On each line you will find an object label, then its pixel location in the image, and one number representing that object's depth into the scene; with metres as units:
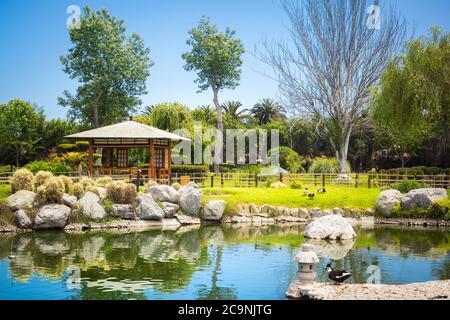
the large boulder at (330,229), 19.27
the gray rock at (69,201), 21.42
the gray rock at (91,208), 21.58
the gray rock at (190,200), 23.47
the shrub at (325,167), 36.88
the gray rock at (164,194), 23.45
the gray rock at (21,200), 20.83
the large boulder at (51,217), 20.52
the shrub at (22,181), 22.53
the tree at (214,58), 42.81
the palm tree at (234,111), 59.91
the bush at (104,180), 24.85
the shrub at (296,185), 28.87
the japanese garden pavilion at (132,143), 28.75
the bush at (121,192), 22.70
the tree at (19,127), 40.81
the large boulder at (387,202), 23.44
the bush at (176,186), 26.06
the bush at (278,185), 29.25
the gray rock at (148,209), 22.52
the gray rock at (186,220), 23.19
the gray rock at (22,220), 20.45
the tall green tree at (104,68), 41.41
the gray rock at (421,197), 22.97
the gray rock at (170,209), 23.08
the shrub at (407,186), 26.36
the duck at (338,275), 11.52
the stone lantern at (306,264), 11.27
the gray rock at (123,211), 22.20
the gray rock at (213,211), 23.58
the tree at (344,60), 37.16
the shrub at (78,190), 22.17
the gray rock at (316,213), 23.85
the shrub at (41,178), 22.44
